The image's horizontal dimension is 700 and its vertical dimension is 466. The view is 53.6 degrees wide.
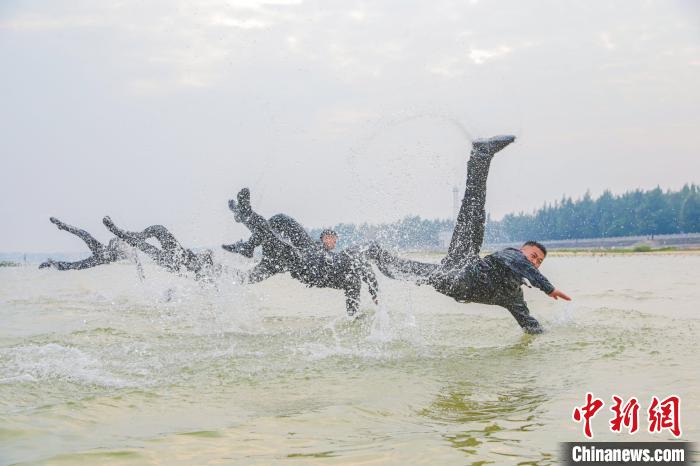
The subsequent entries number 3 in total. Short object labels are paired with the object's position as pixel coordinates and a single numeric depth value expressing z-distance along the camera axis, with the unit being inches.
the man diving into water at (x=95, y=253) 605.6
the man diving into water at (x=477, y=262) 364.2
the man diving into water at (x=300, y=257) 462.3
